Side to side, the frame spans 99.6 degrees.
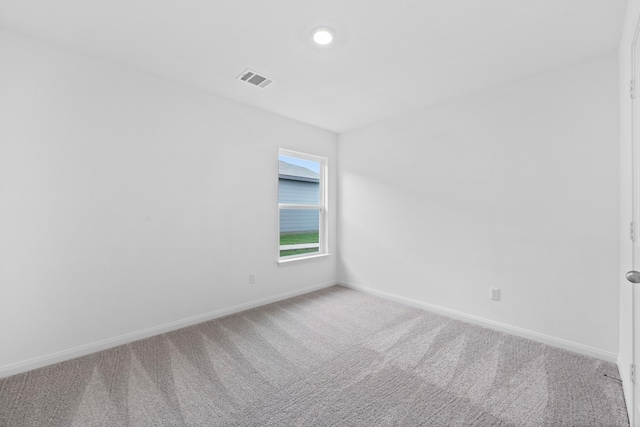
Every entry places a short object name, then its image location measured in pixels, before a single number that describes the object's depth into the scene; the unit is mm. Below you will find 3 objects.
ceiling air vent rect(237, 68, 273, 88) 2566
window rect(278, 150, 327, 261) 3869
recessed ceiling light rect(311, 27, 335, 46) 1950
